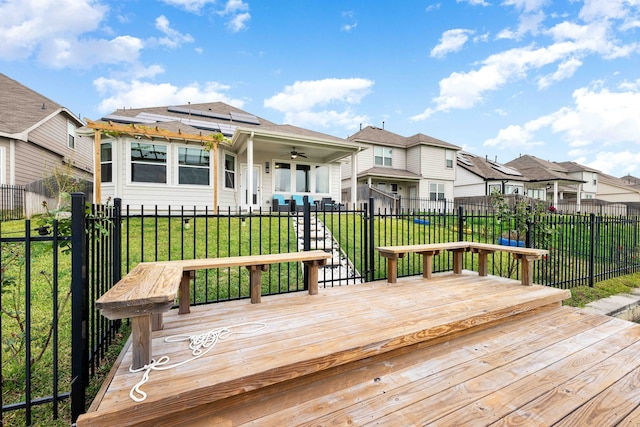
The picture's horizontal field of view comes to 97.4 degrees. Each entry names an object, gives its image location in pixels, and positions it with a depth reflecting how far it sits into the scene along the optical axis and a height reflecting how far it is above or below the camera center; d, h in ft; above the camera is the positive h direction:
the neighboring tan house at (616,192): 108.03 +7.51
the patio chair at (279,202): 36.32 +1.20
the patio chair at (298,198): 39.93 +1.87
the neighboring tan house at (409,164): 61.52 +10.63
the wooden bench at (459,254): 13.20 -2.13
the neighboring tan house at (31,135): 35.05 +10.82
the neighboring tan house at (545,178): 79.41 +9.27
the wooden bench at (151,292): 5.35 -1.79
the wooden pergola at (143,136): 26.22 +7.63
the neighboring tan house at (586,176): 96.15 +12.56
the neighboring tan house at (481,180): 75.77 +8.55
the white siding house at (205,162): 30.58 +6.20
